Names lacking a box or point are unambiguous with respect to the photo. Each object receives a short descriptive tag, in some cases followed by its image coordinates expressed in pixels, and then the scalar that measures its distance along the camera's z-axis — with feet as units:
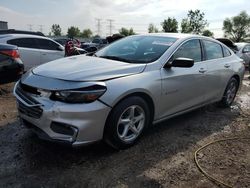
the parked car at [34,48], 20.23
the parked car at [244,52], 28.97
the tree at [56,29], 229.98
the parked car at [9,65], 13.46
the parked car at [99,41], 68.68
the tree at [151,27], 153.80
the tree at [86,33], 232.64
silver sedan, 7.39
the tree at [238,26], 188.84
